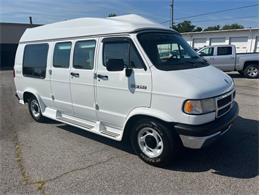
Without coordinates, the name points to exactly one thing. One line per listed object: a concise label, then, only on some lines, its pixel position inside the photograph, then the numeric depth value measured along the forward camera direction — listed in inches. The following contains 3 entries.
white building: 1051.0
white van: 141.6
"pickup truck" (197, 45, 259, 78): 542.6
